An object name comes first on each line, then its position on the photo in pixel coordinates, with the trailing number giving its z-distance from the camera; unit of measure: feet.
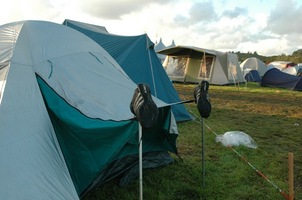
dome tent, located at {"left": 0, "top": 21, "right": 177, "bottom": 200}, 8.16
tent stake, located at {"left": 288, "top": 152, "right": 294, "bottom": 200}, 9.65
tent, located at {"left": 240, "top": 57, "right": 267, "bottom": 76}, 79.63
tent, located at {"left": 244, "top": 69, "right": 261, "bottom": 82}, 69.15
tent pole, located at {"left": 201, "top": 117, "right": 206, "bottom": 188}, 12.33
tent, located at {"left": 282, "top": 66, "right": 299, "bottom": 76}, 78.03
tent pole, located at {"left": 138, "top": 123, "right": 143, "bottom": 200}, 8.73
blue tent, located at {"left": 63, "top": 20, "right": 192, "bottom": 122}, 21.22
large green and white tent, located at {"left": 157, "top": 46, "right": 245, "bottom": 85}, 55.67
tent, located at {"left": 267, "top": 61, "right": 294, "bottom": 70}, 89.95
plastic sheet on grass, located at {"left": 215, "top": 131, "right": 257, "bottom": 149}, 17.76
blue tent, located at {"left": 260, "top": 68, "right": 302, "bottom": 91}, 51.37
